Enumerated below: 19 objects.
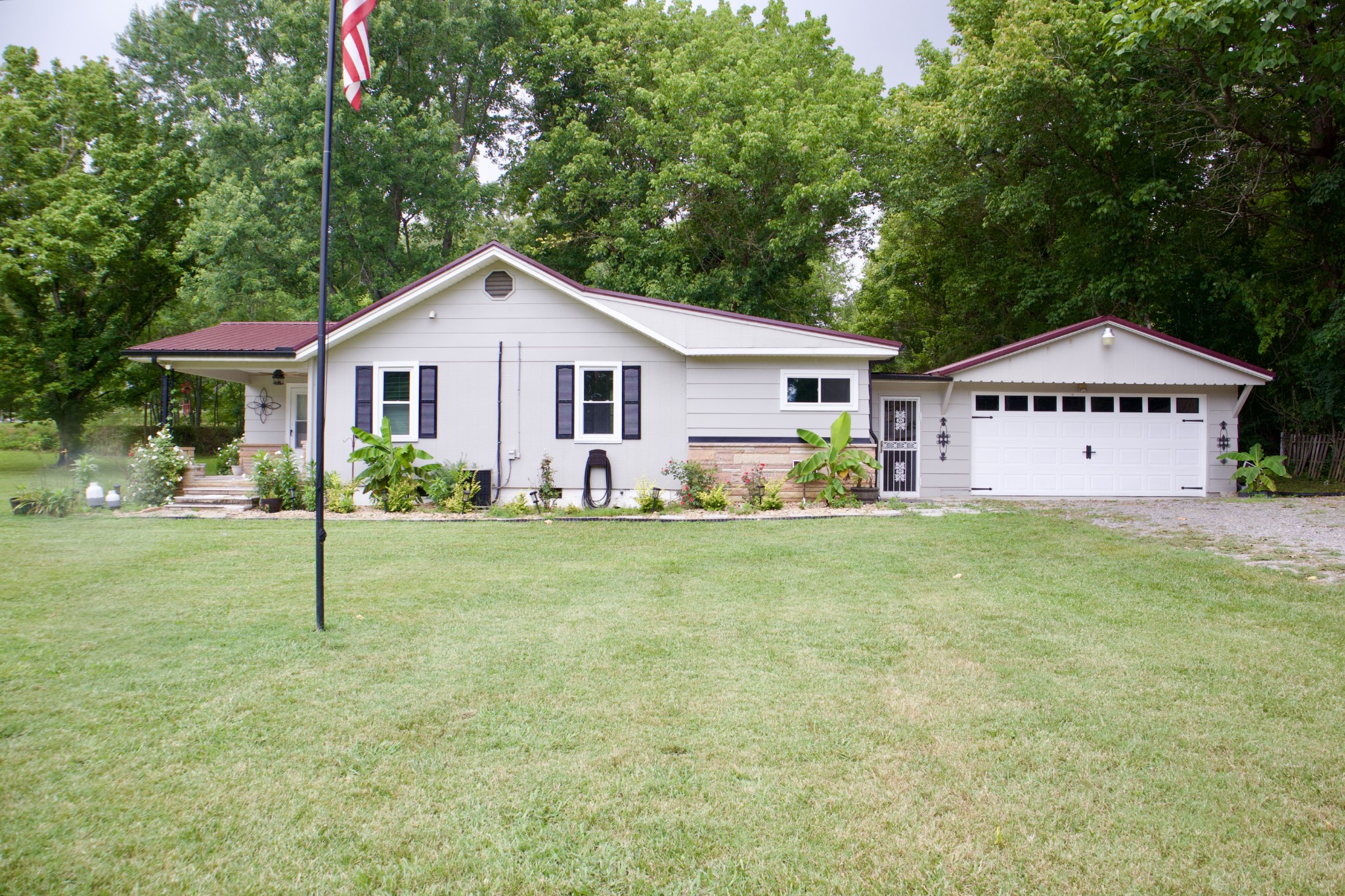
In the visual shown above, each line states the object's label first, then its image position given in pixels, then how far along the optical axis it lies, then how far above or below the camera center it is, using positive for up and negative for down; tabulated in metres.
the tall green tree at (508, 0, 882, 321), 21.31 +8.74
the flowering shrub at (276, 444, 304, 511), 13.35 -0.42
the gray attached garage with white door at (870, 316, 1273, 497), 15.12 +0.81
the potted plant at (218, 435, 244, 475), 14.99 +0.06
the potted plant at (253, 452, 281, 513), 13.33 -0.34
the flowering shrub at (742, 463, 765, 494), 13.24 -0.31
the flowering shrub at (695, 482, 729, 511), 12.82 -0.66
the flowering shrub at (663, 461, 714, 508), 13.15 -0.34
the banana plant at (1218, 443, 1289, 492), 14.79 -0.17
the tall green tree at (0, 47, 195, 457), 18.92 +5.84
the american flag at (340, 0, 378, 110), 5.59 +3.06
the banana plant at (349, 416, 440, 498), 12.85 -0.02
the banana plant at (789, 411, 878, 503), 13.07 -0.03
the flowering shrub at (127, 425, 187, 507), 13.22 -0.18
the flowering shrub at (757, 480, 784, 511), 13.02 -0.62
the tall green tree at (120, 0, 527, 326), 21.28 +9.35
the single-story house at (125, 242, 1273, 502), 13.45 +1.46
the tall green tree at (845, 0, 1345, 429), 15.27 +6.81
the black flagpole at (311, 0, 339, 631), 5.30 +0.93
